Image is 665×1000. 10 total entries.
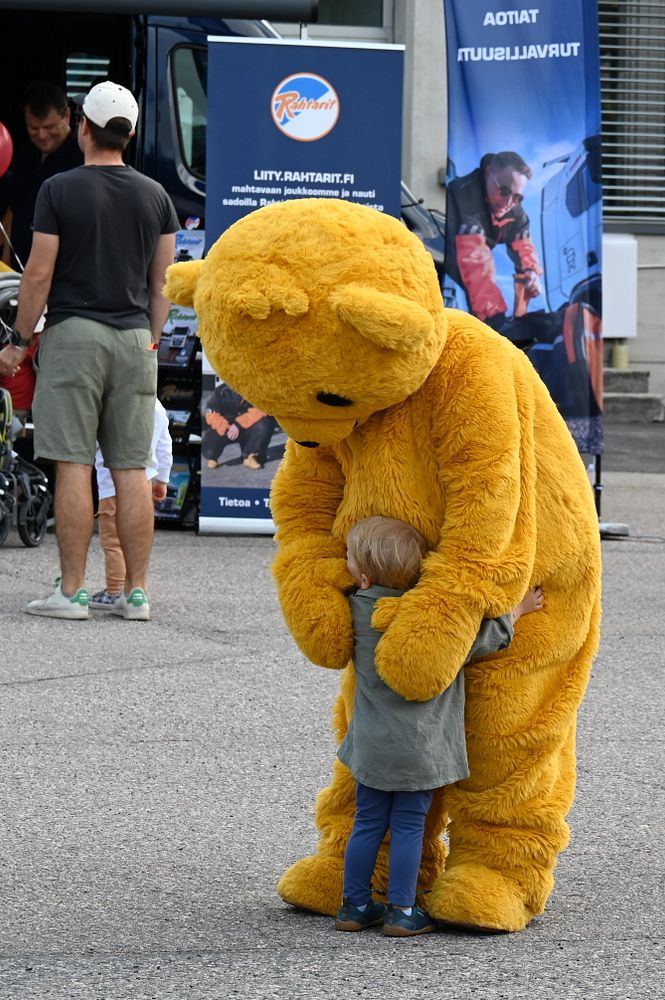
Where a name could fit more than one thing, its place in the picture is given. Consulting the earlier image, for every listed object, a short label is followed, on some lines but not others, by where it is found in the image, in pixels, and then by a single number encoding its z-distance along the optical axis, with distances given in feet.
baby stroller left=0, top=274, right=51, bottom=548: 56.44
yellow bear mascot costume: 22.08
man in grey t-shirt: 45.55
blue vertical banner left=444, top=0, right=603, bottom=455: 60.44
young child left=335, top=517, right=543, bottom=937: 22.91
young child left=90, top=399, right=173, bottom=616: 48.32
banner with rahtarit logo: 59.36
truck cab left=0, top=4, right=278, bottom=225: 67.21
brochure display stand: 63.46
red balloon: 63.67
